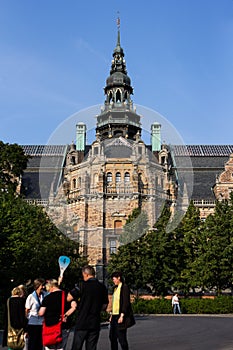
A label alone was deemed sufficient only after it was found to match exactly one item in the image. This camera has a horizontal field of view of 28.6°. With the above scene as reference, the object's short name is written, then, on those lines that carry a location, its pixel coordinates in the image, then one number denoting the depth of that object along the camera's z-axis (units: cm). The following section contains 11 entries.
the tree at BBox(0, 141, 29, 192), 4094
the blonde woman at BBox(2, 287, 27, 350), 933
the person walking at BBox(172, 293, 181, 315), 3269
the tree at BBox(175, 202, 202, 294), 4019
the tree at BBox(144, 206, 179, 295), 4044
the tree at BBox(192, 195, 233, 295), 3834
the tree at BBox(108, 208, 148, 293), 4084
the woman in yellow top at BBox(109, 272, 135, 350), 1051
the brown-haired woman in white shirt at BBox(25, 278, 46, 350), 981
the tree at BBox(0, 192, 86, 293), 2764
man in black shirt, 869
